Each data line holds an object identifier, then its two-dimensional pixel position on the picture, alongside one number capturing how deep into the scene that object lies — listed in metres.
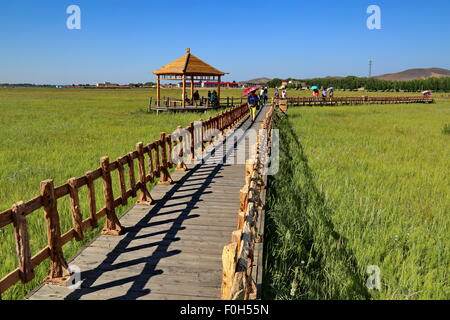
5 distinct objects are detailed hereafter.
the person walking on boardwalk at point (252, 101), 17.84
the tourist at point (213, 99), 27.95
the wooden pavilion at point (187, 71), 24.57
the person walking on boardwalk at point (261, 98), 31.35
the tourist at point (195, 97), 28.08
